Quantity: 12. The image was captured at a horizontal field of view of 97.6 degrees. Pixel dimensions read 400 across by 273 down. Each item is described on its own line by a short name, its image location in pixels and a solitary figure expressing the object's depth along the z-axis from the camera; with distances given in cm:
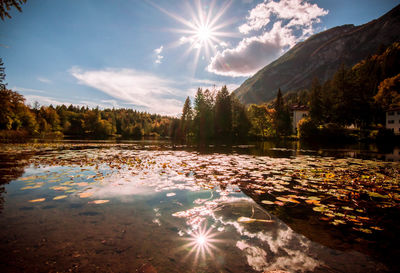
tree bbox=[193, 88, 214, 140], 5288
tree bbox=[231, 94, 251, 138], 5734
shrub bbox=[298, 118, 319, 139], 4350
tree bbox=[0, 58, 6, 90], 3753
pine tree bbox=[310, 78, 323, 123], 5422
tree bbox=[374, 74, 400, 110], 4684
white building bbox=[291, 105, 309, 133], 7772
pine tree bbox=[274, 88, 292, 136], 6050
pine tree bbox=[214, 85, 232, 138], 5331
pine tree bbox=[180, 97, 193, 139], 6081
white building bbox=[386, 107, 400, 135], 4564
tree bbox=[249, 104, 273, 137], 6359
